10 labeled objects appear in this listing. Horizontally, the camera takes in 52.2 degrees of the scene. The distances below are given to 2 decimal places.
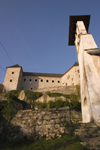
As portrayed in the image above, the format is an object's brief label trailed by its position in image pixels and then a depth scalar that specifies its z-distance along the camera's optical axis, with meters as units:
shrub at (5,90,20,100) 27.44
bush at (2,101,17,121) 5.67
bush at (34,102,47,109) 22.11
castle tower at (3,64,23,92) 35.50
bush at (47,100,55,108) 21.71
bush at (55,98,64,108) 21.81
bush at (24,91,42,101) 24.65
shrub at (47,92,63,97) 24.03
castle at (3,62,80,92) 35.99
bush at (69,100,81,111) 20.75
